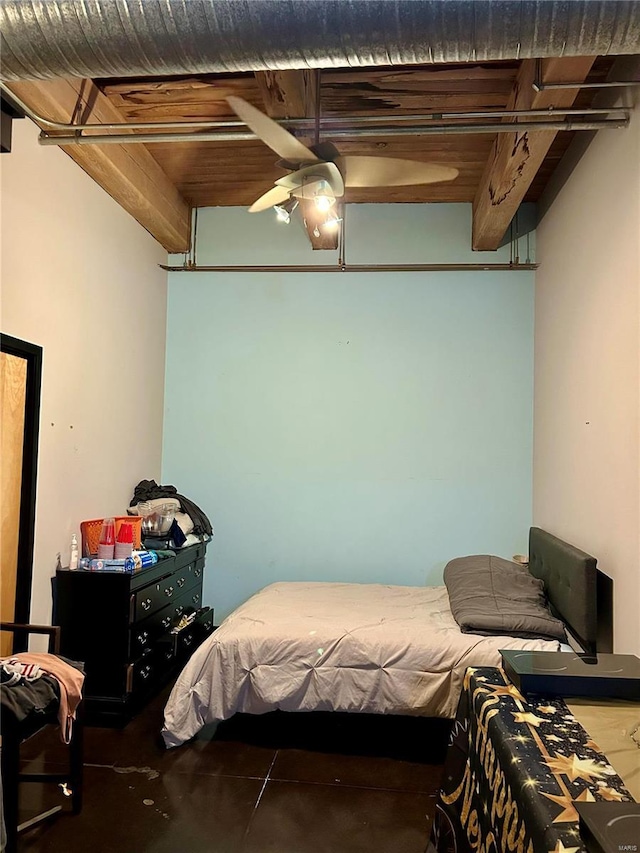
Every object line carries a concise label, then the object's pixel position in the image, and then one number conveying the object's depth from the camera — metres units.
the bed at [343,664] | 2.98
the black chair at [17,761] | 2.14
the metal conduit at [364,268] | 4.69
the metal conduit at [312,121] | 2.75
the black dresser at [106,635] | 3.28
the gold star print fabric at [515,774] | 1.36
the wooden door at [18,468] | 2.95
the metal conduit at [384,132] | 2.83
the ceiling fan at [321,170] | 2.46
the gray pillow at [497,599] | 3.11
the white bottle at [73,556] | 3.39
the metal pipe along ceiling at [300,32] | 1.78
